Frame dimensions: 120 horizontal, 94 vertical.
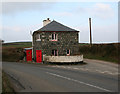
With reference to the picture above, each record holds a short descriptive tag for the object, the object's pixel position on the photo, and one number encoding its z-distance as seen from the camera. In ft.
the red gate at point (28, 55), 96.14
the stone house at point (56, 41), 85.46
